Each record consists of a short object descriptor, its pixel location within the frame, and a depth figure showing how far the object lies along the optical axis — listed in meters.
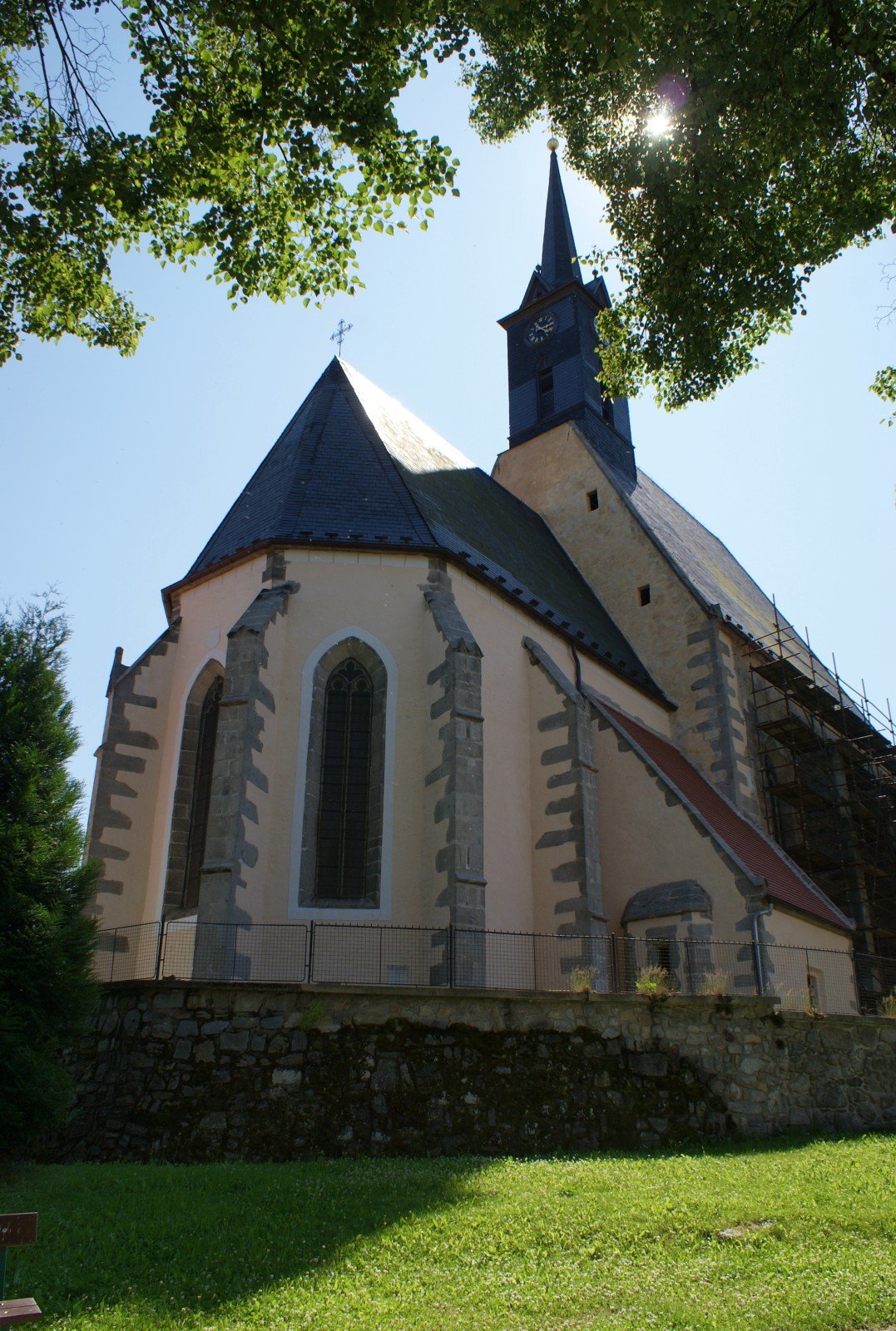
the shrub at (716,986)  12.00
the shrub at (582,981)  11.52
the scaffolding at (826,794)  22.03
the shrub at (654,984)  11.73
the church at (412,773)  13.80
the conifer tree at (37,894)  8.85
